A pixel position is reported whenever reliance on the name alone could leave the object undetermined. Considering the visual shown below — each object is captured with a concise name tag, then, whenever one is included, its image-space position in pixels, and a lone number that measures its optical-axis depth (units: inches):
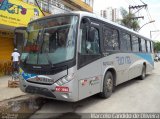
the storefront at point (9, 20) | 280.9
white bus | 133.4
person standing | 297.2
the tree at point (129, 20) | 801.4
